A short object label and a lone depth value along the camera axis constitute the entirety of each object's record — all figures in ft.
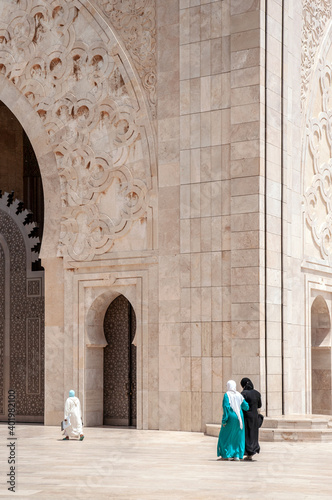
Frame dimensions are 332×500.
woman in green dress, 43.25
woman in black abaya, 43.90
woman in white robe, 55.09
